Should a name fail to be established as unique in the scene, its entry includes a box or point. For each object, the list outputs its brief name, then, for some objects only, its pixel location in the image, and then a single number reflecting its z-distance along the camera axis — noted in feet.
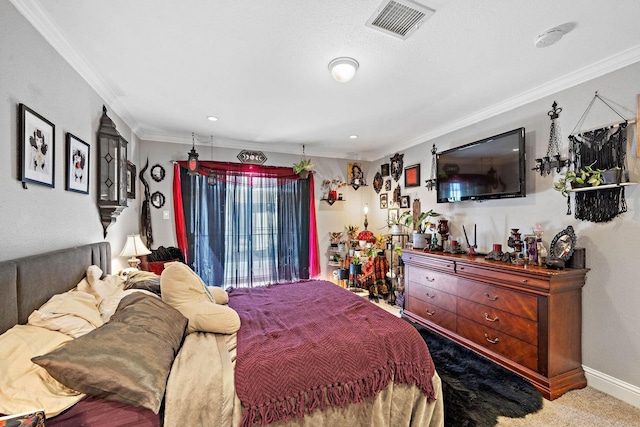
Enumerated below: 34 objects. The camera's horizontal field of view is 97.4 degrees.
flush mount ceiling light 6.84
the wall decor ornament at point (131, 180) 10.89
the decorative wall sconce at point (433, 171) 12.71
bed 3.52
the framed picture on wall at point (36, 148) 4.93
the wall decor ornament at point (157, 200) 12.95
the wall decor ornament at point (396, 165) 14.98
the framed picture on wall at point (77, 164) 6.49
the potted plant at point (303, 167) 15.06
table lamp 9.62
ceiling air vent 5.10
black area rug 6.26
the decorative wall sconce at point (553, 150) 8.18
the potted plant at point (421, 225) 12.01
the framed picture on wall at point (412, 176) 13.80
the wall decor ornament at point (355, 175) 17.07
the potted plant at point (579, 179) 7.02
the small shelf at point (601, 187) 6.69
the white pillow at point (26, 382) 3.13
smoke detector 5.83
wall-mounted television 8.89
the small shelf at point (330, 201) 16.42
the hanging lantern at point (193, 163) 12.87
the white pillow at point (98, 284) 5.83
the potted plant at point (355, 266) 14.24
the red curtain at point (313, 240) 15.81
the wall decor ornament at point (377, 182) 16.63
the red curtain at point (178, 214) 13.16
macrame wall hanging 6.97
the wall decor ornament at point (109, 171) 8.13
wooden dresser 7.13
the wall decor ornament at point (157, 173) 12.98
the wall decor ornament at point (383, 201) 16.17
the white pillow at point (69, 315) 4.23
